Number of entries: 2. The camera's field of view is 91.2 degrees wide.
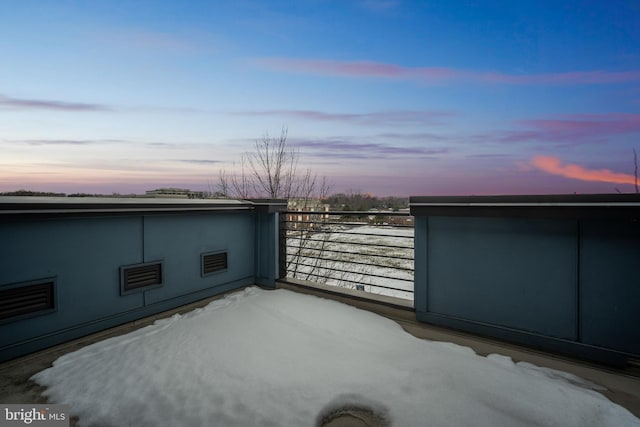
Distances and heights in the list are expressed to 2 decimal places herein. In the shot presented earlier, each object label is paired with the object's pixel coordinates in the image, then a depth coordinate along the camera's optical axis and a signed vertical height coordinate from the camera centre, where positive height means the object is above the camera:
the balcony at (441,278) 2.51 -0.69
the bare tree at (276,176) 11.63 +1.16
